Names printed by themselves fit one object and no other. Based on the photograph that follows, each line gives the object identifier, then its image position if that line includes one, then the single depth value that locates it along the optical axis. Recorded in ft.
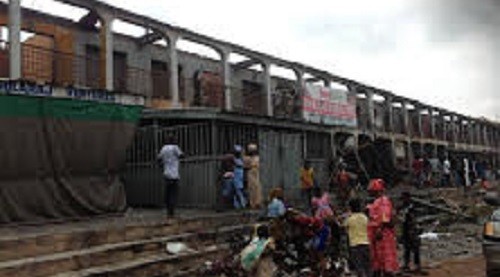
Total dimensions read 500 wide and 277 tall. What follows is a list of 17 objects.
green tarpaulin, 34.12
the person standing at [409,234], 34.24
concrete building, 52.06
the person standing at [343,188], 52.24
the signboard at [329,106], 76.74
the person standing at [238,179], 43.78
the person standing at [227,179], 43.73
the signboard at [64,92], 34.40
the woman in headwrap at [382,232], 30.17
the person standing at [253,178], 45.11
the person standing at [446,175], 93.20
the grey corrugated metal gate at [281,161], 49.15
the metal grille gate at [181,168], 44.66
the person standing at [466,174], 94.51
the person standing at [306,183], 51.37
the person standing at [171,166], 38.79
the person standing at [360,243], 28.22
